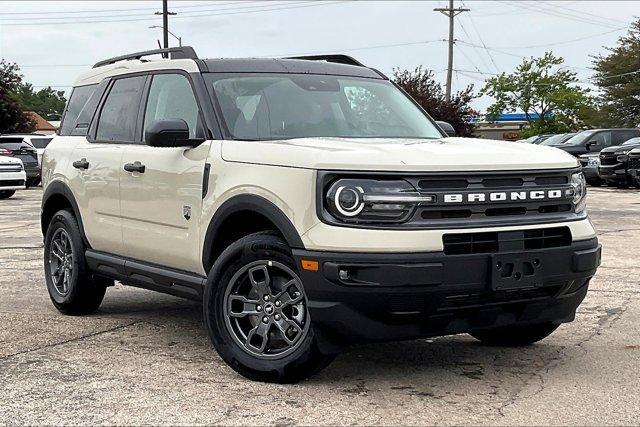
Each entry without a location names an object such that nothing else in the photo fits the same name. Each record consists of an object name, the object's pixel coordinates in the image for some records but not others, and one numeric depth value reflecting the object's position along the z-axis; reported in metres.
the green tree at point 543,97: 79.06
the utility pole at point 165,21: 46.97
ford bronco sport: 4.52
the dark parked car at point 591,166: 26.42
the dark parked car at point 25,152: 26.42
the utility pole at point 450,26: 54.47
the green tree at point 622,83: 63.53
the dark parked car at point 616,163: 24.83
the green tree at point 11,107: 44.28
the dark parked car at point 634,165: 24.12
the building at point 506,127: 95.89
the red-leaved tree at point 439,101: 39.94
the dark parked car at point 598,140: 28.64
